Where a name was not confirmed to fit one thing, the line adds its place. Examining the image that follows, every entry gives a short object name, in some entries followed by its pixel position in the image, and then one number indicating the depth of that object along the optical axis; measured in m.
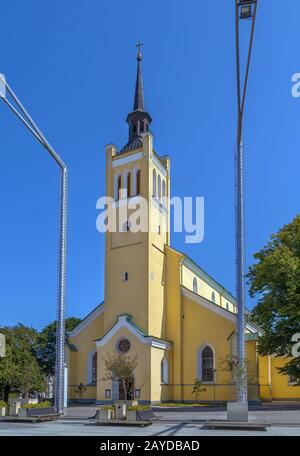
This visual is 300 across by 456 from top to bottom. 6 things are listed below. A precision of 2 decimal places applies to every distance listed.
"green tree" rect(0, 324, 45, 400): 52.44
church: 38.31
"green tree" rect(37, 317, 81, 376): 66.81
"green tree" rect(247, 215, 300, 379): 32.88
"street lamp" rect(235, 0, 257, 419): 19.34
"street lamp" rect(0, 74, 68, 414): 21.26
